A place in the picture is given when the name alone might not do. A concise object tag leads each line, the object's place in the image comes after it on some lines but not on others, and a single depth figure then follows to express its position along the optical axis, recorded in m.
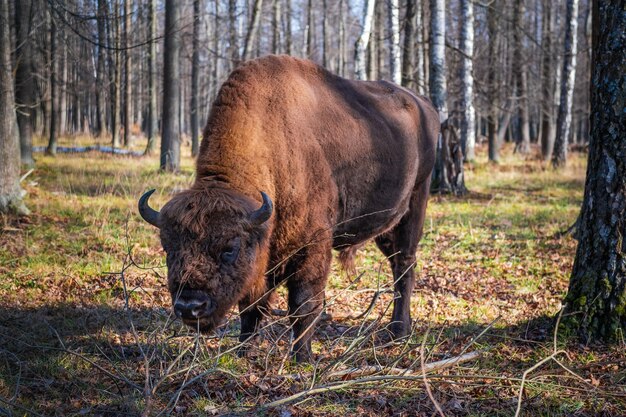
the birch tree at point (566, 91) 18.11
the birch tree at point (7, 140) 8.73
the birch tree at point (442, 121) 13.29
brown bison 4.04
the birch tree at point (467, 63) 16.48
